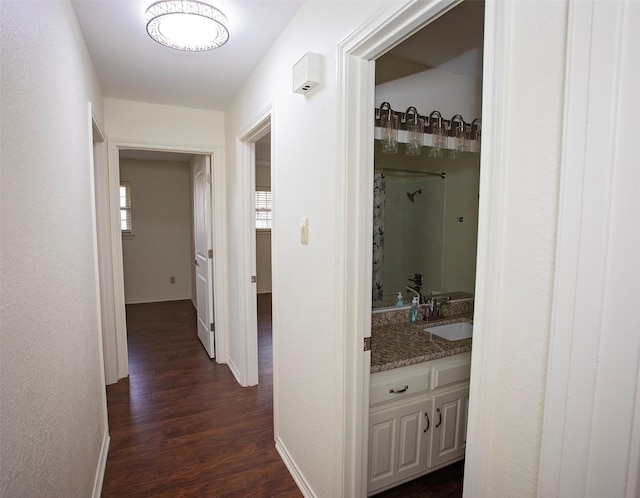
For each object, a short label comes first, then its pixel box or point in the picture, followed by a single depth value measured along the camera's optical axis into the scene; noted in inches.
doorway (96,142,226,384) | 125.2
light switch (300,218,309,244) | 72.1
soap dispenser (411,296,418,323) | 91.0
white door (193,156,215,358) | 142.6
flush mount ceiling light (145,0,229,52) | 67.9
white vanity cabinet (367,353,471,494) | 69.3
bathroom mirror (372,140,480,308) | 100.2
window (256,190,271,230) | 268.7
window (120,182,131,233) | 240.2
